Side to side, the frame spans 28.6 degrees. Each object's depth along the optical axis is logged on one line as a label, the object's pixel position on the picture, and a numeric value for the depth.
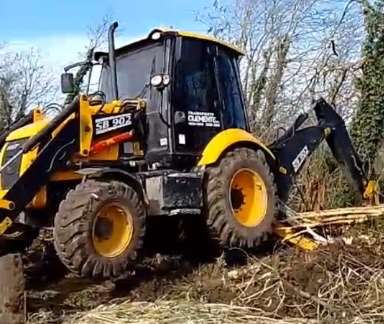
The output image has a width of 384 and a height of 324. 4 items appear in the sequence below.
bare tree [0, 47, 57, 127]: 25.42
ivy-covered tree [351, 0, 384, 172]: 14.44
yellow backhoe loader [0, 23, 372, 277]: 6.52
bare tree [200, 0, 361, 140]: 18.05
